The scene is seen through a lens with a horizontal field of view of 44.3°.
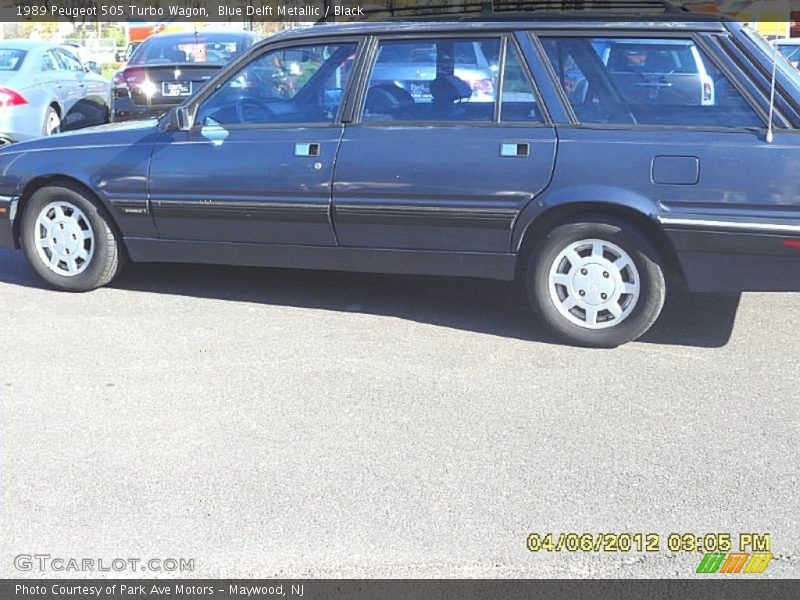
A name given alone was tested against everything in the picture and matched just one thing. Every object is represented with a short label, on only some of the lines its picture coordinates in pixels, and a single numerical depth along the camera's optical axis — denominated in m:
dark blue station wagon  4.62
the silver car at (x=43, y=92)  11.03
